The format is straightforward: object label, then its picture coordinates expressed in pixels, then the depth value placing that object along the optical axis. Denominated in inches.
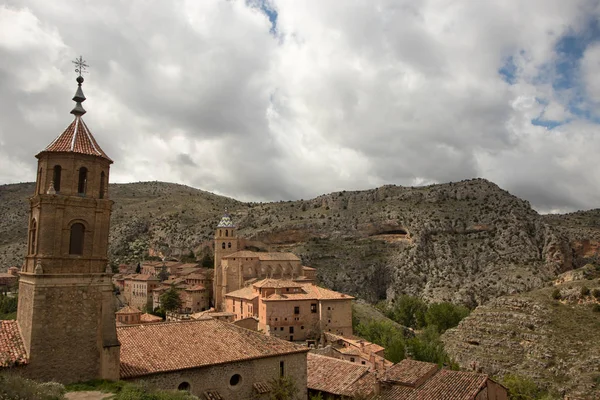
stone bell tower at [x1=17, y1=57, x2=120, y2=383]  621.9
